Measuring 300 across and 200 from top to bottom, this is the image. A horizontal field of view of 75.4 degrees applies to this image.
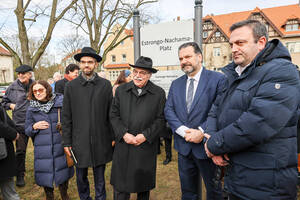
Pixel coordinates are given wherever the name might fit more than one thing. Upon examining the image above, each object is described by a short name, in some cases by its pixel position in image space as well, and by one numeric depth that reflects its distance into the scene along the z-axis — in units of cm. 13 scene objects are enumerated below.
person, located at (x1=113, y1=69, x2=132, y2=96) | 471
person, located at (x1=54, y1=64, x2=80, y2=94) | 480
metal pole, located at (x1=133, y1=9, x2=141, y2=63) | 357
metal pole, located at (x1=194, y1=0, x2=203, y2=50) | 298
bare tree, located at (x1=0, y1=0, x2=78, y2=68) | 905
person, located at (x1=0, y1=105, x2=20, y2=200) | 238
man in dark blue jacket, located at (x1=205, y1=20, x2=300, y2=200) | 147
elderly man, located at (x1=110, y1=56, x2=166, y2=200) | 253
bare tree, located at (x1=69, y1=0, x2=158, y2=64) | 1277
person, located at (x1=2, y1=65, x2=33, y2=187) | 374
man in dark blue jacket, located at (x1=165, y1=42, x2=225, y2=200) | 239
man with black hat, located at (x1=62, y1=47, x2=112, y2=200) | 271
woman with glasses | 270
